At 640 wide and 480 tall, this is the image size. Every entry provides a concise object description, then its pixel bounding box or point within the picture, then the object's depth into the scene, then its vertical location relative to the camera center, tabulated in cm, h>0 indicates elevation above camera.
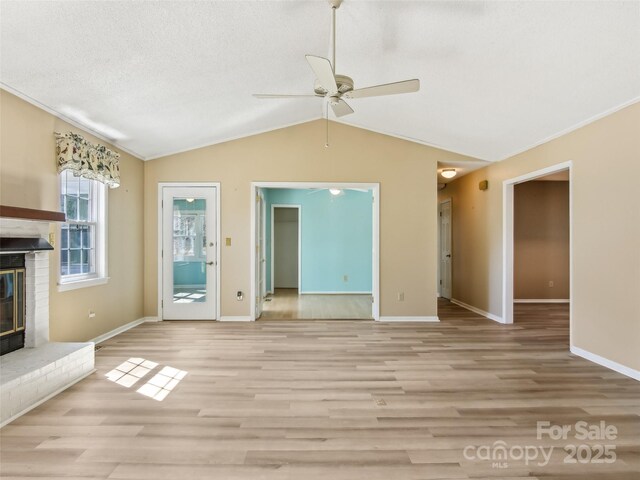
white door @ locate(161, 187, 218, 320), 536 -21
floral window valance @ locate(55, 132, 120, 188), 349 +94
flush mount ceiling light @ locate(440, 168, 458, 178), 584 +121
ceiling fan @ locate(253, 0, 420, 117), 240 +122
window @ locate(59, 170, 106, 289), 380 +11
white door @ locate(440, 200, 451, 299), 732 -21
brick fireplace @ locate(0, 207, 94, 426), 245 -82
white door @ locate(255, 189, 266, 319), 559 -17
